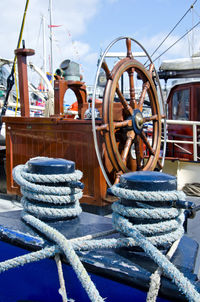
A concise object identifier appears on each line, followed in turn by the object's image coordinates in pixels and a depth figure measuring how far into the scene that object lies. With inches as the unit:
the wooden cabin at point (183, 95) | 271.1
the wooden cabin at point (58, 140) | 130.2
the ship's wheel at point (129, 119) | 122.6
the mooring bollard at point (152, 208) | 58.6
